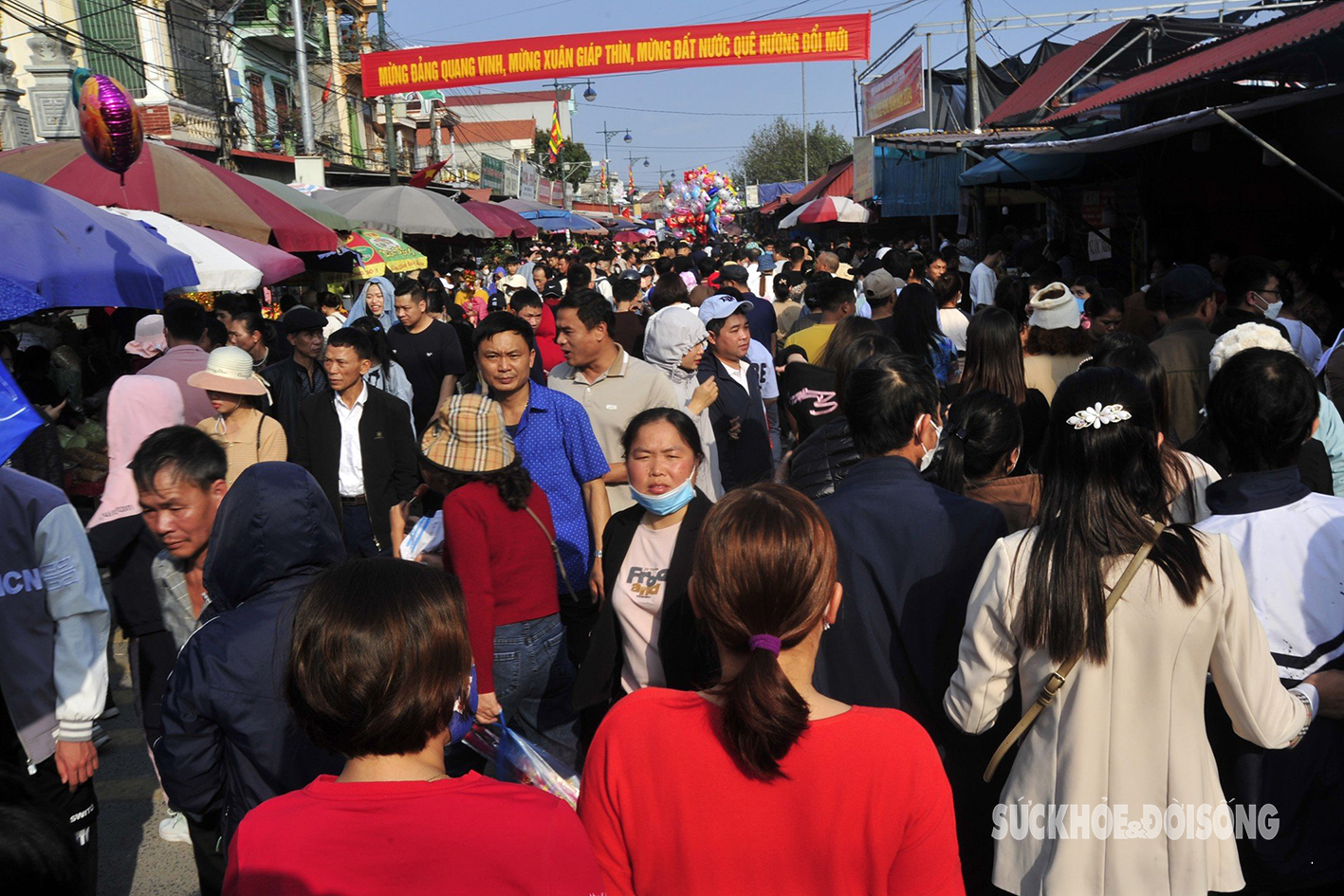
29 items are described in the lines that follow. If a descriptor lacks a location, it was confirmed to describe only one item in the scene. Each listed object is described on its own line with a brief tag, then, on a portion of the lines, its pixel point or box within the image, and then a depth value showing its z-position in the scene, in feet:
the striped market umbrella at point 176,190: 28.73
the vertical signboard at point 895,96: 69.36
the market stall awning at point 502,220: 63.98
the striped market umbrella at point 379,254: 43.50
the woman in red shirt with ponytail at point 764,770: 5.49
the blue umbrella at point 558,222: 110.42
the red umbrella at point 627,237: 185.66
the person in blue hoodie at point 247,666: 7.92
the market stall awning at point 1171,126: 20.97
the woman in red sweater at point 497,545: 11.64
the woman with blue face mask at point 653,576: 8.93
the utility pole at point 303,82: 61.98
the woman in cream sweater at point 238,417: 15.92
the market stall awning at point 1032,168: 39.81
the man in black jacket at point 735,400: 18.10
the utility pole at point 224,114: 53.57
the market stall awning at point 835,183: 85.35
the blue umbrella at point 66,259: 16.22
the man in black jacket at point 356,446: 18.16
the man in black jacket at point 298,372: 21.25
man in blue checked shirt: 14.64
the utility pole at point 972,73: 62.13
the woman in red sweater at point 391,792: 4.94
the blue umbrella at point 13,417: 9.32
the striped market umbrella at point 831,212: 71.61
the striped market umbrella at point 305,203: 37.93
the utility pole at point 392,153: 72.58
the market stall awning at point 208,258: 26.53
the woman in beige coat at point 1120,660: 6.98
